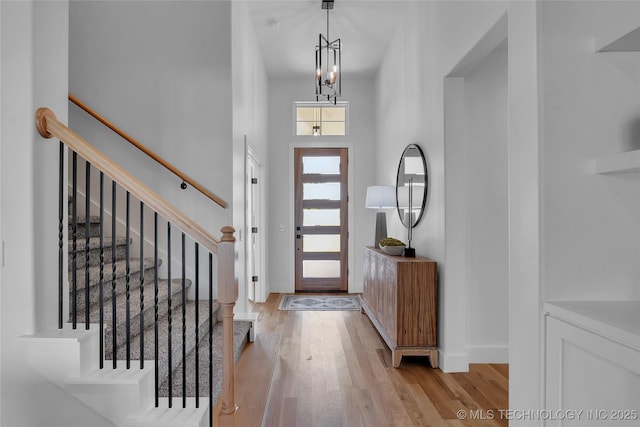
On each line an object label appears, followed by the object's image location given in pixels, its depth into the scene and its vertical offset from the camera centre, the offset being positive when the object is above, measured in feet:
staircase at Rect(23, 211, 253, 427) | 5.87 -2.50
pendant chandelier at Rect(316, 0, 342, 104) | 12.61 +6.84
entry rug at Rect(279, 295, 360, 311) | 17.19 -3.99
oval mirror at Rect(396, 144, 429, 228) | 11.85 +0.89
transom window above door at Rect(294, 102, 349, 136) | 20.76 +4.87
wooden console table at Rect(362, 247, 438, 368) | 10.28 -2.45
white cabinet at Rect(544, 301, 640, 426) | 4.17 -1.69
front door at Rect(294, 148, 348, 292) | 20.56 -0.33
